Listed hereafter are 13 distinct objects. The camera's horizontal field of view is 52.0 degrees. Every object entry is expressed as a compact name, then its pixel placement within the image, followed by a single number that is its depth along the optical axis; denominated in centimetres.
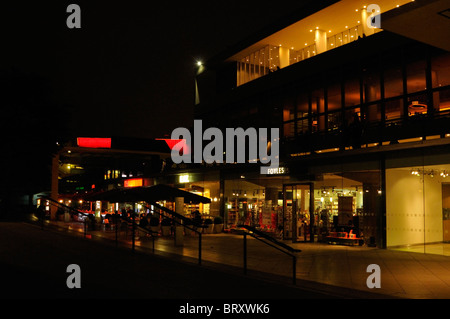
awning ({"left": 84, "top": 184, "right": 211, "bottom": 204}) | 1895
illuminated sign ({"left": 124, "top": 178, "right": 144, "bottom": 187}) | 3825
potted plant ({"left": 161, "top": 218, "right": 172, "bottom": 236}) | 2389
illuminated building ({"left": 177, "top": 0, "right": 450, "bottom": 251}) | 1702
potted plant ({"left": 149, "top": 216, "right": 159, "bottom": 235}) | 2330
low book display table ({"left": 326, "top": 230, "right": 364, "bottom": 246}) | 1872
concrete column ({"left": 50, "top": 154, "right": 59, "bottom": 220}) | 3718
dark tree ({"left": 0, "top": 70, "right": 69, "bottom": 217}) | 3147
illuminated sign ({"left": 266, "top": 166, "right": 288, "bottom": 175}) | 2233
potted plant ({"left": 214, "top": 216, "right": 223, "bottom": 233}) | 2561
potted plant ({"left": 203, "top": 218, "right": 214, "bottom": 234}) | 2506
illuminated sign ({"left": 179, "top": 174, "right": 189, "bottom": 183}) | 3100
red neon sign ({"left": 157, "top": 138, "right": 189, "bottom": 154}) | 3585
